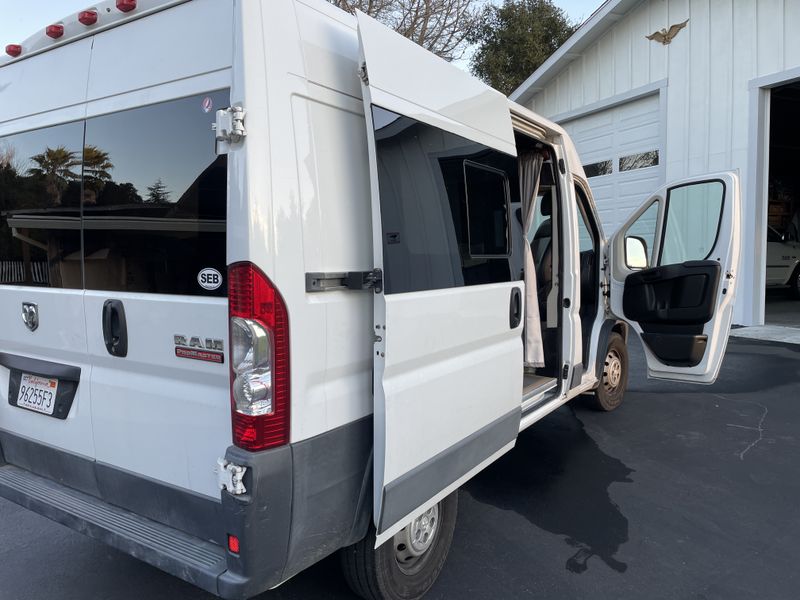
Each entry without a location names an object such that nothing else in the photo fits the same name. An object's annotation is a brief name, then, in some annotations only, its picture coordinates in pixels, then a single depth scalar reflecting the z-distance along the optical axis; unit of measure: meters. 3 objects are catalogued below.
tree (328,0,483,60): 15.60
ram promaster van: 1.97
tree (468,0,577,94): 17.80
